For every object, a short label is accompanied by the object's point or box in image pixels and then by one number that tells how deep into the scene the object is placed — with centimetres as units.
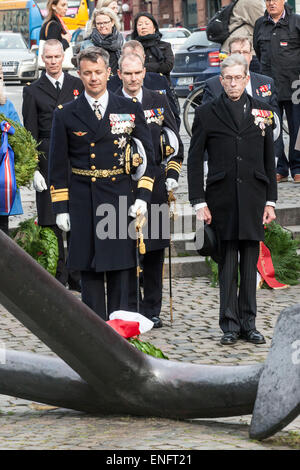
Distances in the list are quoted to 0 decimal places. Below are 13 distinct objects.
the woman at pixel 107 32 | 2168
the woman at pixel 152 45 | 2178
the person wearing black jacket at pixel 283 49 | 2427
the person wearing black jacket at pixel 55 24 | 2492
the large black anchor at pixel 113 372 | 993
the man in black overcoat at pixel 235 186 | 1550
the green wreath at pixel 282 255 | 1994
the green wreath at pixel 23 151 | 1800
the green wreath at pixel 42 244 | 1925
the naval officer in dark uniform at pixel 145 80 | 1671
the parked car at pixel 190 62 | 4397
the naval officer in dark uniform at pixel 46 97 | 1847
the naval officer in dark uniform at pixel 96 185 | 1430
